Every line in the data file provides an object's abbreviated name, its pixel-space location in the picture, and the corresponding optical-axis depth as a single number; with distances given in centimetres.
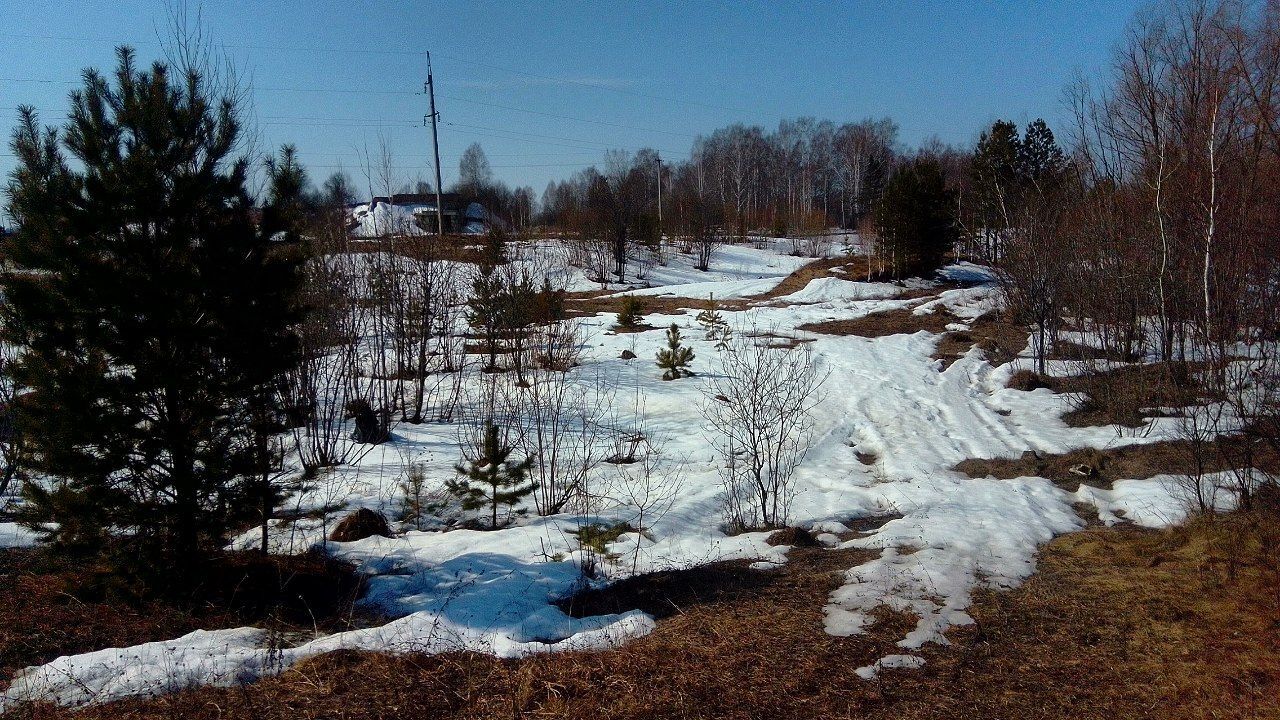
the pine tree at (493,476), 743
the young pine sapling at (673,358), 1455
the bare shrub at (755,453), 788
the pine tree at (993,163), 2595
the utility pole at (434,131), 2862
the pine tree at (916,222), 2727
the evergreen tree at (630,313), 1961
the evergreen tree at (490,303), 1393
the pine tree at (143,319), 497
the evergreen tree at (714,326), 1753
